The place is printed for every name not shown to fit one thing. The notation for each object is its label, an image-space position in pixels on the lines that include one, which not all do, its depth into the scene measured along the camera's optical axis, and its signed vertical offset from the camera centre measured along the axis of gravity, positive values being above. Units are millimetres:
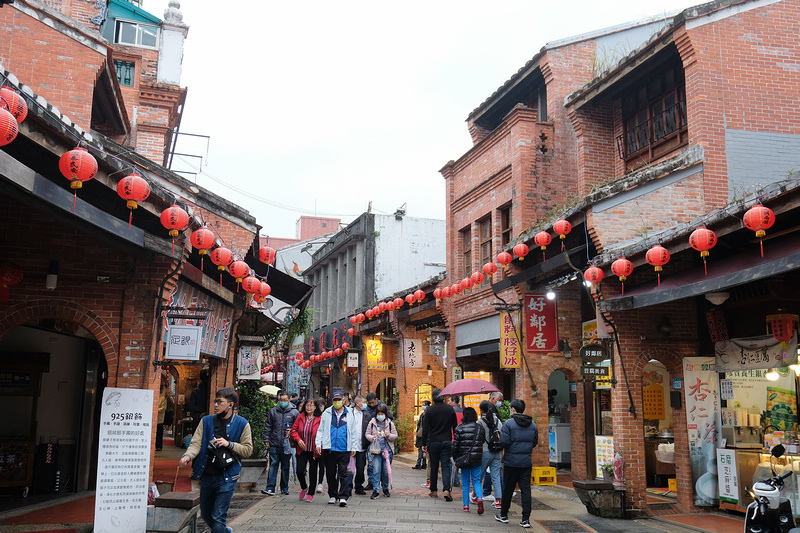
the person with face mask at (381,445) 12797 -1204
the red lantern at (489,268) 15391 +2568
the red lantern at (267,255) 13773 +2518
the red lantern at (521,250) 13672 +2650
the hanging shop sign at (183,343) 10281 +542
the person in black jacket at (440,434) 12586 -952
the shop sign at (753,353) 9844 +485
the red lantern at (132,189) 7078 +1968
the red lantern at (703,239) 8617 +1831
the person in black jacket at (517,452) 10344 -1042
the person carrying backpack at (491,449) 11367 -1105
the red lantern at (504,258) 14281 +2597
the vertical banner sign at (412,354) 22828 +934
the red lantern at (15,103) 5172 +2094
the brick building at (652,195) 10570 +3529
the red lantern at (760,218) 7734 +1886
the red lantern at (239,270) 11070 +1787
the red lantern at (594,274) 10836 +1729
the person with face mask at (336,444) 11508 -1056
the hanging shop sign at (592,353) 11570 +518
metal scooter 8133 -1492
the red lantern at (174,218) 8211 +1931
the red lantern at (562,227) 12406 +2819
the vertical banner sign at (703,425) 11172 -655
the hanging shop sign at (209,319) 11048 +1214
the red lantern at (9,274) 8344 +1261
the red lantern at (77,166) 6246 +1943
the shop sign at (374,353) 25922 +1073
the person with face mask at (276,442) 12992 -1177
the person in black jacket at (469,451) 11195 -1128
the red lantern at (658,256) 9430 +1765
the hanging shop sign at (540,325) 15344 +1317
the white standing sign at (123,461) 7605 -927
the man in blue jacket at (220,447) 7168 -777
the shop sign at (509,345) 15453 +861
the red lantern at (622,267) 10227 +1742
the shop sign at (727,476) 10645 -1421
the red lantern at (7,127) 4789 +1757
